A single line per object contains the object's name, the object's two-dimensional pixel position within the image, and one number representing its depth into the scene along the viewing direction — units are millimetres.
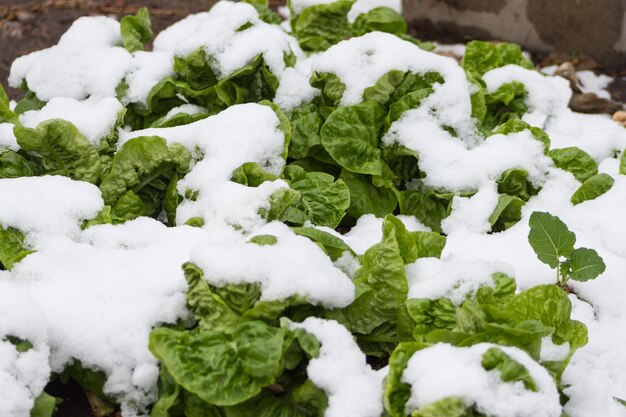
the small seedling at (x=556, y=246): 2223
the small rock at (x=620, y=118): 3591
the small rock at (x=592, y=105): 3775
